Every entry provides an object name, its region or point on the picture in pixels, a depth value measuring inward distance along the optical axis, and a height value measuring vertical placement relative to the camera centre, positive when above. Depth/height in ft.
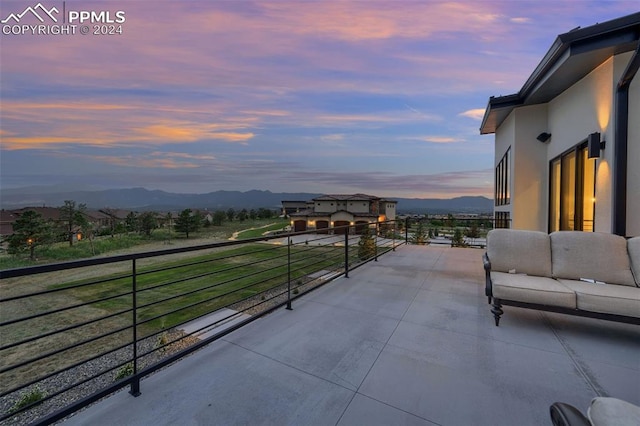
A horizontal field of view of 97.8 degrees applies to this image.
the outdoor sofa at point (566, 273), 8.22 -2.44
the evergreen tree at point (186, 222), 119.65 -6.56
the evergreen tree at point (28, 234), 76.59 -7.59
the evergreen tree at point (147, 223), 119.55 -6.88
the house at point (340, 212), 98.58 -1.99
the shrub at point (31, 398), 12.64 -8.75
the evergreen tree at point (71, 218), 98.30 -3.80
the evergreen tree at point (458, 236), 37.11 -4.20
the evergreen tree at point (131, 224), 123.44 -7.41
